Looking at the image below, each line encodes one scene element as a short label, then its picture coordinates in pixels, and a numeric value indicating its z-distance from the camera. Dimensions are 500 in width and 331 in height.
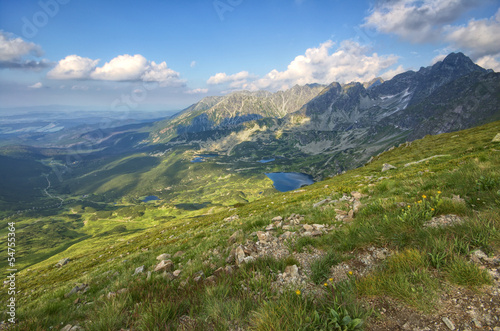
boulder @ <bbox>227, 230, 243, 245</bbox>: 9.59
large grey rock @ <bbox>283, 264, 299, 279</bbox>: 5.37
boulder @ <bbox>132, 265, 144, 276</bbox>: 10.01
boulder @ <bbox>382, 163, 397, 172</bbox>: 30.84
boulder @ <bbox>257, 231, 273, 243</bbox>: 8.51
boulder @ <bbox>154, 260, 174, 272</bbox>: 8.54
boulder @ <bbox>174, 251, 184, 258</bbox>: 11.47
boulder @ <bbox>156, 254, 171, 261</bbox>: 11.38
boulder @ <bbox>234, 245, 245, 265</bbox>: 6.77
